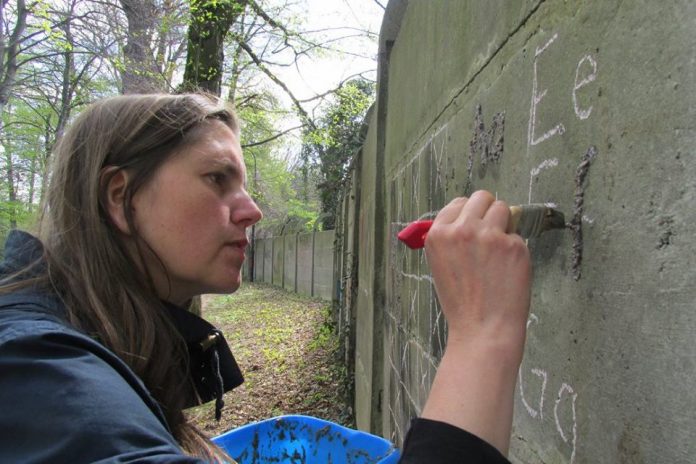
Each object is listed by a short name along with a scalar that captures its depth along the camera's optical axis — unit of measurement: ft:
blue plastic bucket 6.88
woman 2.82
